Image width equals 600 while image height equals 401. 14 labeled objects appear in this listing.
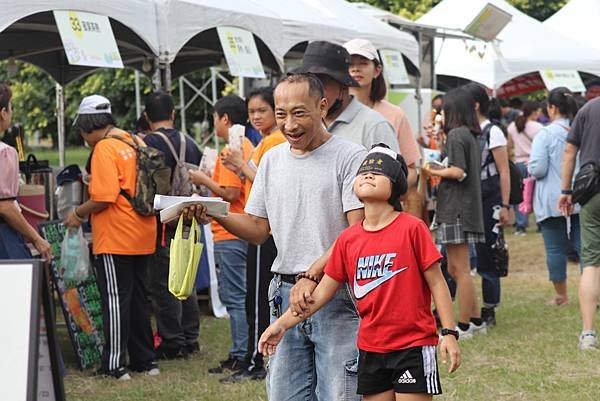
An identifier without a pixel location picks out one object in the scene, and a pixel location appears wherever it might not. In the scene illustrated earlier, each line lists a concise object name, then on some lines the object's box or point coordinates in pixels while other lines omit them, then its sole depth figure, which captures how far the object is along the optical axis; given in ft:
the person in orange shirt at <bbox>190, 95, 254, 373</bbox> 22.15
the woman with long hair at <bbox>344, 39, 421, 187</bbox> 18.61
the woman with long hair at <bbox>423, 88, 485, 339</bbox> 25.07
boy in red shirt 12.51
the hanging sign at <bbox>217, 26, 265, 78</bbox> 29.73
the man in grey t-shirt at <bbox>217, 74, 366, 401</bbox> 12.60
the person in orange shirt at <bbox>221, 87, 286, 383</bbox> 19.56
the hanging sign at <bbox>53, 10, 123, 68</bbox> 23.11
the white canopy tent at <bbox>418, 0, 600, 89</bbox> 60.75
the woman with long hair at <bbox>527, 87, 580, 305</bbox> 30.04
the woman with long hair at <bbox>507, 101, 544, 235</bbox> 53.01
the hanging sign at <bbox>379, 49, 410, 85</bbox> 41.89
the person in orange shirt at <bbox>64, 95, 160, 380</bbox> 22.04
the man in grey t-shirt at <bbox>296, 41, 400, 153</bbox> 14.19
